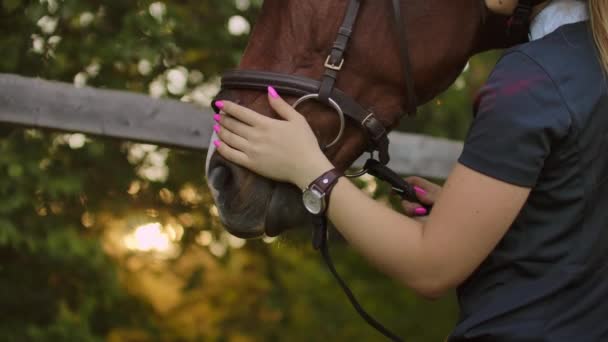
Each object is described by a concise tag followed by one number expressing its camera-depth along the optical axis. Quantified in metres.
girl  1.91
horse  2.12
